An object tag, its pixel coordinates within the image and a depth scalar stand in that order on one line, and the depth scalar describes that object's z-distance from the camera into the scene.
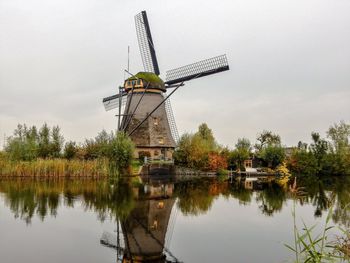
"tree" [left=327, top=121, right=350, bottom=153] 51.84
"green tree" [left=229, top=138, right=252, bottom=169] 43.88
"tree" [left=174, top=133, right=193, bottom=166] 36.75
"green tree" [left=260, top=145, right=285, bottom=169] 44.97
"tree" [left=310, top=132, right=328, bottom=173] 46.05
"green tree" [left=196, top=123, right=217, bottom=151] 56.33
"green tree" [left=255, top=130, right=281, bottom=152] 58.44
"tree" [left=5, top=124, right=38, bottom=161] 30.00
